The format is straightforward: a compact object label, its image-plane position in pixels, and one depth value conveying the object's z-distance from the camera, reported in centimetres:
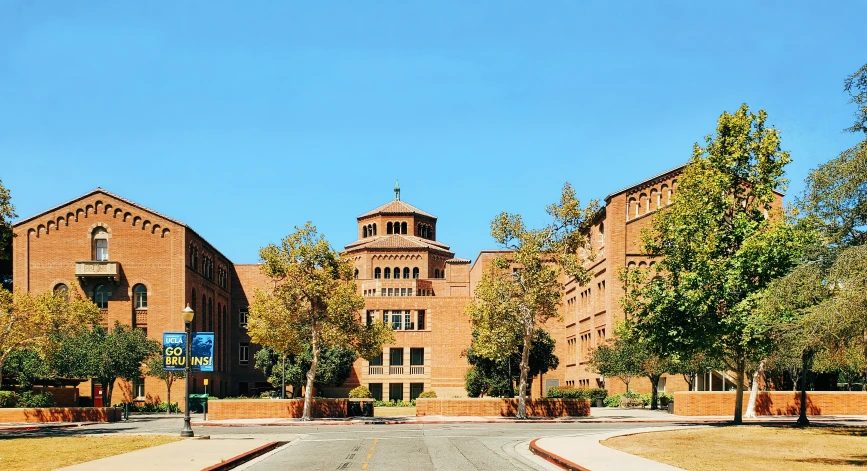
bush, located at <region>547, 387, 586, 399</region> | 6538
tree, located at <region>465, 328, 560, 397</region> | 6475
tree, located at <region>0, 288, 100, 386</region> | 4519
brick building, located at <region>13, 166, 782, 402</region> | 6938
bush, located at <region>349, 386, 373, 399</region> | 7646
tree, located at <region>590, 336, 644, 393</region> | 5934
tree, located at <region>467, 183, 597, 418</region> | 4888
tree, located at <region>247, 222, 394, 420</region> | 4794
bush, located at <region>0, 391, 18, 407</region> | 5353
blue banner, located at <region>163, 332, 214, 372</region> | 3619
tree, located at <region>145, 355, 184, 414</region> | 6562
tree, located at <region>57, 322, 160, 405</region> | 6044
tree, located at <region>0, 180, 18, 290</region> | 3575
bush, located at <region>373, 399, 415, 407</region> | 7691
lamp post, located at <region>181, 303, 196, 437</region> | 3303
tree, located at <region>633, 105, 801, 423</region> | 3731
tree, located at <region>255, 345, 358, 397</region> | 7006
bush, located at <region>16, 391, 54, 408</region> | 5491
